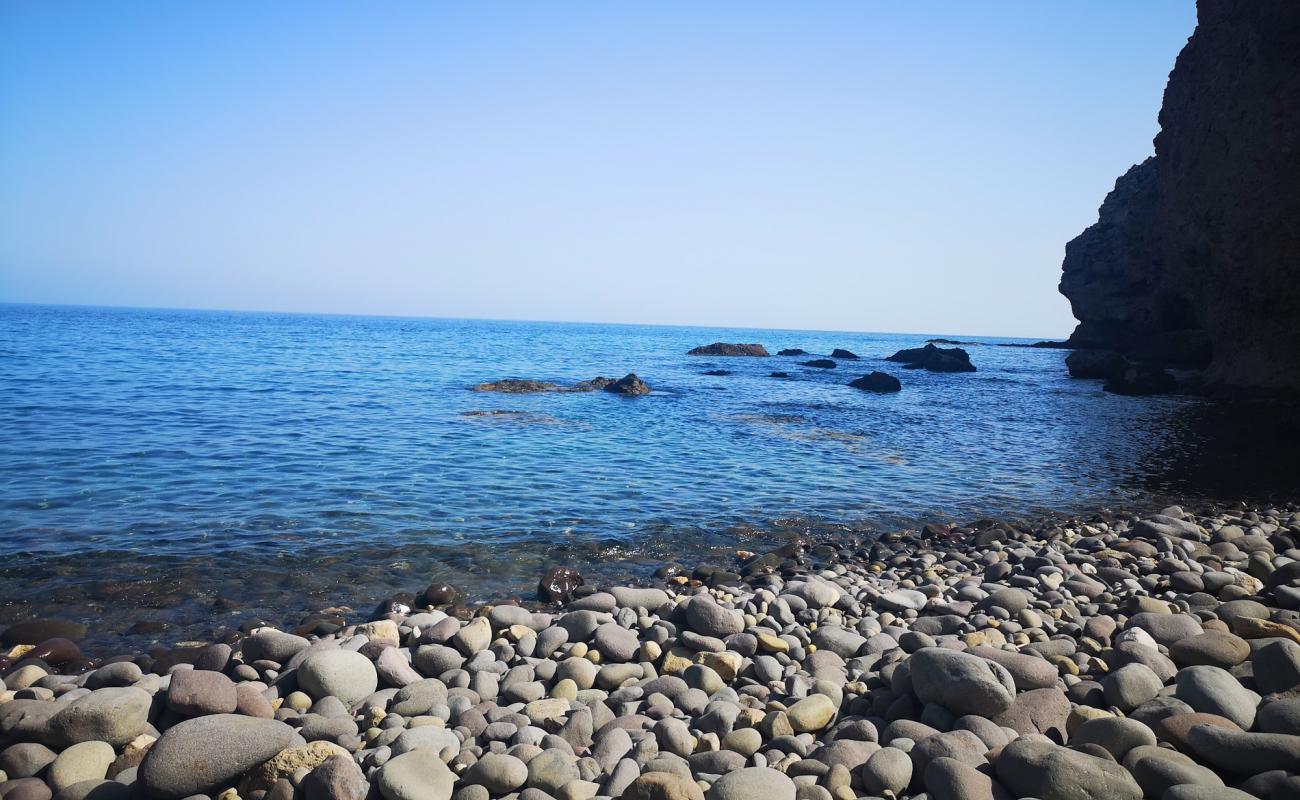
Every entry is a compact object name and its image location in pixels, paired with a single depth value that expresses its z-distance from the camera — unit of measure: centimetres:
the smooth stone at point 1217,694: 386
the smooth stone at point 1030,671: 456
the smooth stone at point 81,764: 385
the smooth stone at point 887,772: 359
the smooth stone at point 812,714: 439
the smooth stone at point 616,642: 569
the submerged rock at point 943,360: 5306
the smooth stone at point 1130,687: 427
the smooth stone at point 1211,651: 466
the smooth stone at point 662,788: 345
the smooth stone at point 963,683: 420
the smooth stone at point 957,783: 341
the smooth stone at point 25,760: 397
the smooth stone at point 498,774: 370
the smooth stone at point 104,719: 418
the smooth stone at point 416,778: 357
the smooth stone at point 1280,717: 364
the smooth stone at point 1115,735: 366
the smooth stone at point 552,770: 376
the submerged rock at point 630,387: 3073
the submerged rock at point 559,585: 760
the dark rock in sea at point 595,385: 3228
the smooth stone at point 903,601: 674
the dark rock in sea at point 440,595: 730
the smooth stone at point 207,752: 368
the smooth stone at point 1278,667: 413
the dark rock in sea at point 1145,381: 3344
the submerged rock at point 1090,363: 4446
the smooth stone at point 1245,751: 335
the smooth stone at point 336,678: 485
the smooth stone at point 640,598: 694
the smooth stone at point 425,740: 410
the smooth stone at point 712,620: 603
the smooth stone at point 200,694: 443
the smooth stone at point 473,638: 575
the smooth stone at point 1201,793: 305
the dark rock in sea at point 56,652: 578
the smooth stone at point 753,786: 348
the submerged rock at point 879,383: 3584
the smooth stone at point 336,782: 354
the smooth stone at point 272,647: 543
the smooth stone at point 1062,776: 329
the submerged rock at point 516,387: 2989
